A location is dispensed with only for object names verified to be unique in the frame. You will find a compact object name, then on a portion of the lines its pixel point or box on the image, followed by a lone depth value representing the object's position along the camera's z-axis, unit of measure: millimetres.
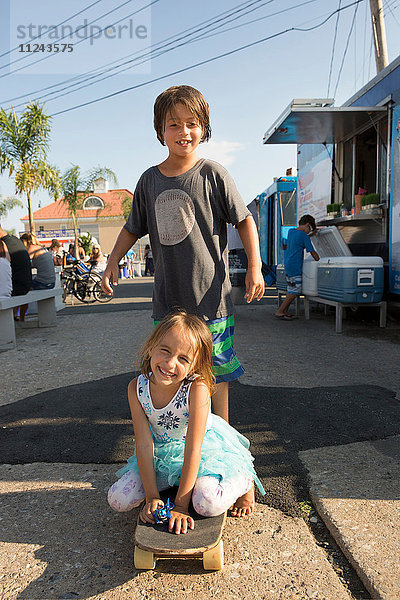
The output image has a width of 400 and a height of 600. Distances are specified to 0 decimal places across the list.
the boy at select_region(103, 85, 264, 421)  2533
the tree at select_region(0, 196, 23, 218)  51094
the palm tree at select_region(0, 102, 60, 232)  15641
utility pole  11812
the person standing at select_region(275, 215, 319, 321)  8289
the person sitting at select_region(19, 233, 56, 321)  9359
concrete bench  6812
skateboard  1943
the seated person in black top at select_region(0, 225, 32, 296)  7809
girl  2131
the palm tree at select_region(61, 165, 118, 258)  24953
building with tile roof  47844
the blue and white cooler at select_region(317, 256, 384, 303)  6809
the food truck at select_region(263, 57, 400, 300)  6926
